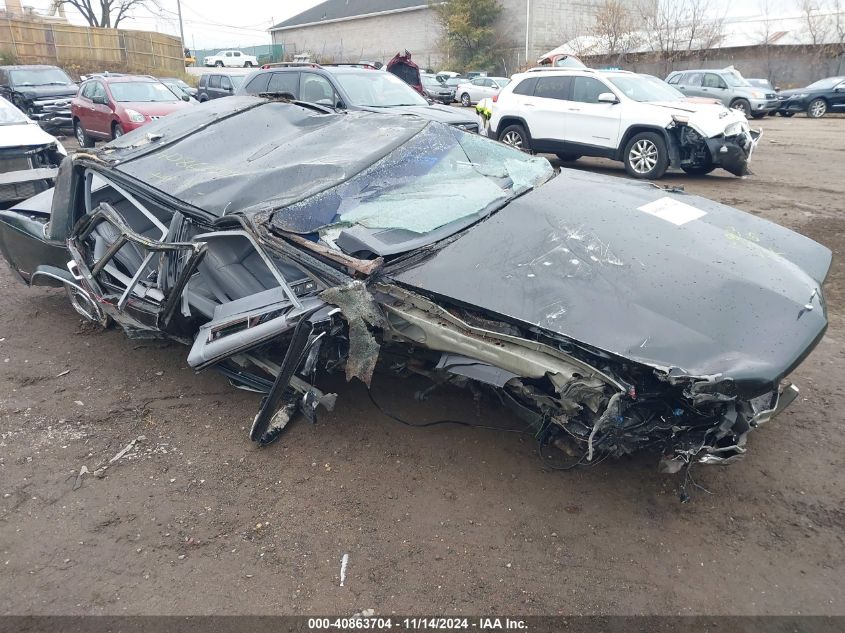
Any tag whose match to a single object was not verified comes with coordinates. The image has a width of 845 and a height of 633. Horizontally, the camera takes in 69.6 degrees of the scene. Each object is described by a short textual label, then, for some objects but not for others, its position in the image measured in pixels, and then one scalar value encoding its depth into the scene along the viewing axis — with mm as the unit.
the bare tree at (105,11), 40803
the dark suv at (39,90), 14211
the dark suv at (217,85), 16250
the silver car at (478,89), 23797
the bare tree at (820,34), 26297
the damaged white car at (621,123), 9039
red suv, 11641
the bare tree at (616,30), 31234
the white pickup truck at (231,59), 44062
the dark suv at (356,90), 8633
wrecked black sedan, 2443
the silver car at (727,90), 17656
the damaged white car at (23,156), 6633
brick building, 36844
